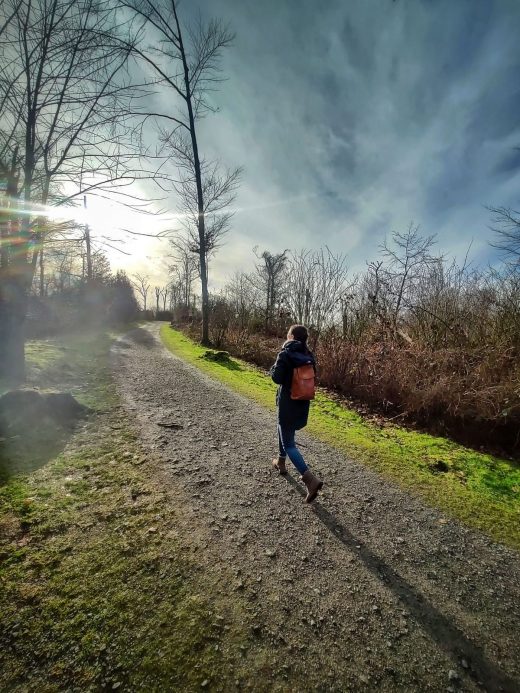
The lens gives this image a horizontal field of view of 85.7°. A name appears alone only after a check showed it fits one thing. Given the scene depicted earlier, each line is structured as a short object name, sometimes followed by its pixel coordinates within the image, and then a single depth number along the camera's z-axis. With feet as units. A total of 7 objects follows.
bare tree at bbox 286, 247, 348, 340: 37.09
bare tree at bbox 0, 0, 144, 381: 14.90
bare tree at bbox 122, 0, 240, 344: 39.04
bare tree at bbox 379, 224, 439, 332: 31.32
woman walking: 11.44
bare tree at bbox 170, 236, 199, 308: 137.45
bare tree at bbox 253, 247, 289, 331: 56.39
